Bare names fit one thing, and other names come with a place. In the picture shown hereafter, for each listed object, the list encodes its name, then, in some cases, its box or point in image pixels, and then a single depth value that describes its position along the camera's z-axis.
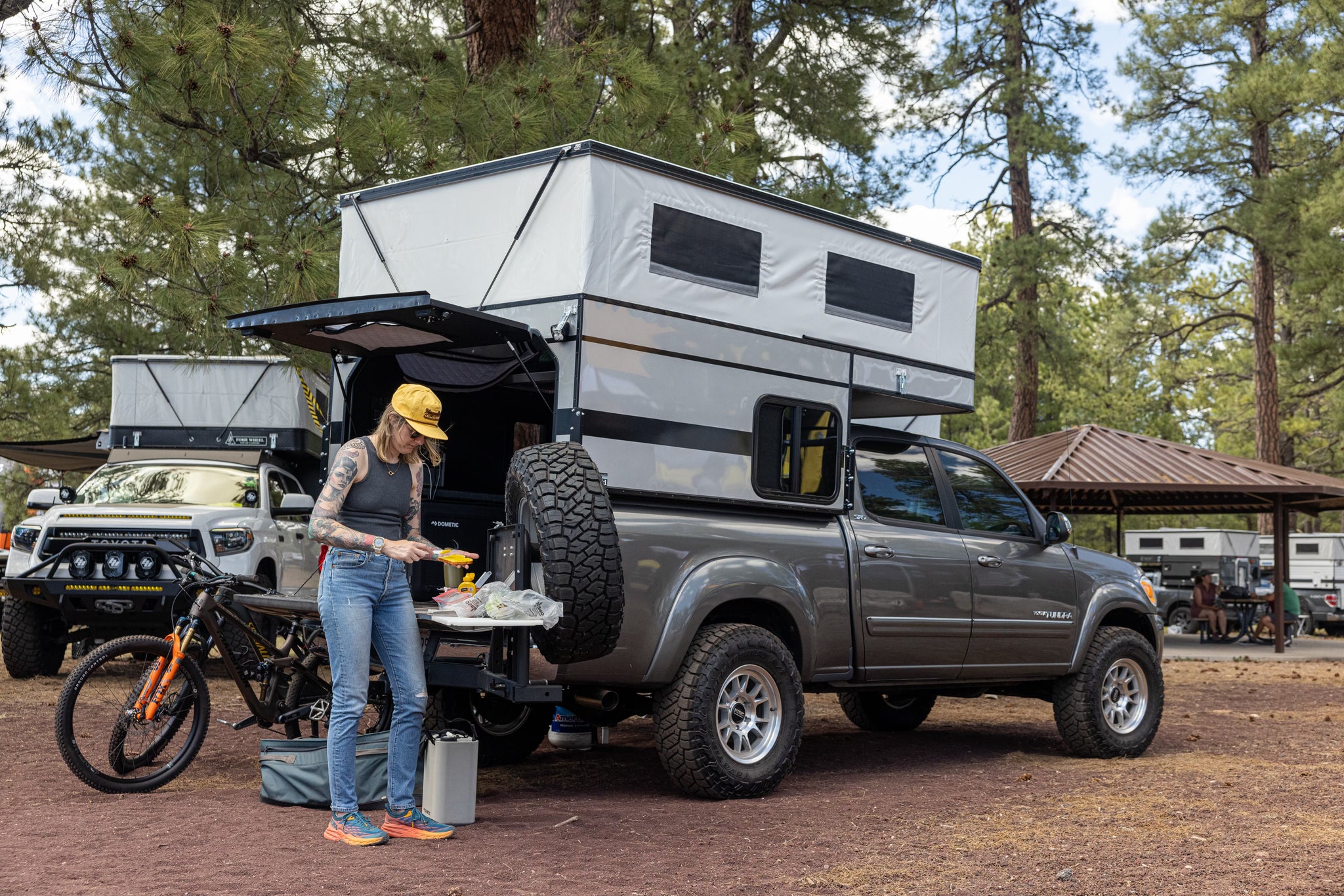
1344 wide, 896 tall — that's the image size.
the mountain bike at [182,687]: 6.14
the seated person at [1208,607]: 23.58
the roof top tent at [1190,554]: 28.14
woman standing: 5.39
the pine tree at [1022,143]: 23.27
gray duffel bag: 6.05
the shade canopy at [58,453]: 19.67
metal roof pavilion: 18.86
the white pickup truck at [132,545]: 10.32
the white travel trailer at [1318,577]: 28.58
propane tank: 8.00
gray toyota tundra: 6.16
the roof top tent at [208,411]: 13.52
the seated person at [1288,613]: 23.95
